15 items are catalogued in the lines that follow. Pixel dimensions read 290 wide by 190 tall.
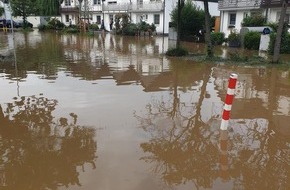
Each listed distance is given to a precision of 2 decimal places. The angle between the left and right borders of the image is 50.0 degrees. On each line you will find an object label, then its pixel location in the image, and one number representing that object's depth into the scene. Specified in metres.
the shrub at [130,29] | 39.22
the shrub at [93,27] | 47.09
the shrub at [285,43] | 21.29
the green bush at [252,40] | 23.81
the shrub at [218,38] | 27.77
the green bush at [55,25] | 51.72
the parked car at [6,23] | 48.78
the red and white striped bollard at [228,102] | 6.20
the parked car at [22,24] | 52.87
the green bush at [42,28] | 51.49
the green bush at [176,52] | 18.80
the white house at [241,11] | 26.36
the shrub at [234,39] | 26.09
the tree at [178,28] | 19.05
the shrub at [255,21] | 26.94
